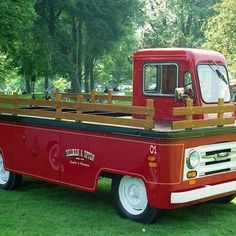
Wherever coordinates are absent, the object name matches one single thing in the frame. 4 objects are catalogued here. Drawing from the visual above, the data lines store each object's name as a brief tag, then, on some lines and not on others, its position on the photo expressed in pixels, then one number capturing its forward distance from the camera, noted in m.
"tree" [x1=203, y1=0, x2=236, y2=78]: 36.50
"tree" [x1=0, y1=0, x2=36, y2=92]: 26.73
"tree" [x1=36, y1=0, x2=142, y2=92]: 38.22
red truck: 6.89
